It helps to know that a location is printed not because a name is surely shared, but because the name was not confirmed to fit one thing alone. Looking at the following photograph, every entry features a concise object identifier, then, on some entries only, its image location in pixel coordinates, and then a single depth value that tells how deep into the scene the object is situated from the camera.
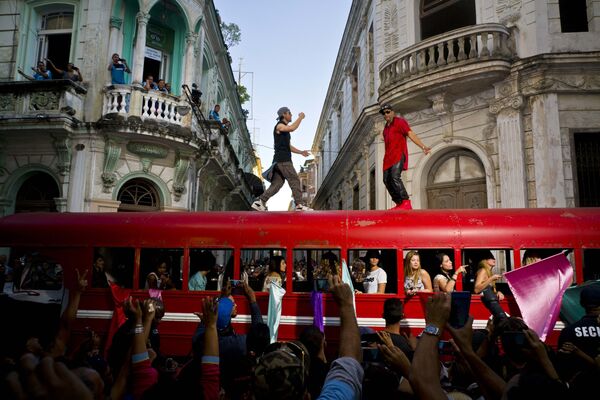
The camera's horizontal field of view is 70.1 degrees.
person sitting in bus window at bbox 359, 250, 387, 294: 6.41
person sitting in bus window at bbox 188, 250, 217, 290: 6.86
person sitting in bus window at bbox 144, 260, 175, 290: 6.81
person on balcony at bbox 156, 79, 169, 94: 13.09
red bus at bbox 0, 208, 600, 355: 6.21
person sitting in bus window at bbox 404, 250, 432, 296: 6.25
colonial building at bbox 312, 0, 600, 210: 10.06
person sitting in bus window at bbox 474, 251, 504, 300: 6.01
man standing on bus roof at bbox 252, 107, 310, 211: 7.37
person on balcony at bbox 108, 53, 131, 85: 12.67
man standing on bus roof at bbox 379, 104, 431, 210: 7.45
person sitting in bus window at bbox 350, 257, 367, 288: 7.11
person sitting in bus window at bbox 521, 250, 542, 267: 6.11
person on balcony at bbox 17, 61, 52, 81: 12.33
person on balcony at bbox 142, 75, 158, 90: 12.52
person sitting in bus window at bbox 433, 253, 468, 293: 6.04
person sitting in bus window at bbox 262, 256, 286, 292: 6.65
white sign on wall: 14.23
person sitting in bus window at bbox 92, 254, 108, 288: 6.86
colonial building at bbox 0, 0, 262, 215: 12.01
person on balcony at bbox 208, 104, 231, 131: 17.39
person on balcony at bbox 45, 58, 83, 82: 12.18
